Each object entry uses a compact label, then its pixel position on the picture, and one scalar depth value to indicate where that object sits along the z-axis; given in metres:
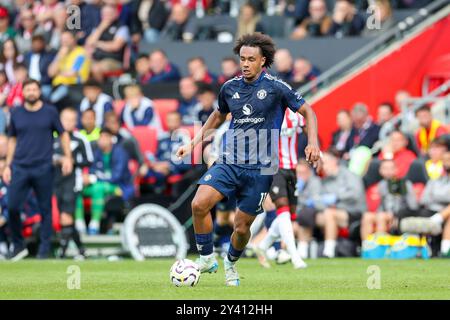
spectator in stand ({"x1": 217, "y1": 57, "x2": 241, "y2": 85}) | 22.64
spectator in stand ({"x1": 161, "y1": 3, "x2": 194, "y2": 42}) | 25.31
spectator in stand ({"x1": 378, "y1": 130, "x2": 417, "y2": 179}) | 20.25
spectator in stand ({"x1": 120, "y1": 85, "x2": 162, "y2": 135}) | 22.47
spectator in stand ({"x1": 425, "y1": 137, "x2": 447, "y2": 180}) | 19.06
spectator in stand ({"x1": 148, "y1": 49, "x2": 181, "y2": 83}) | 23.89
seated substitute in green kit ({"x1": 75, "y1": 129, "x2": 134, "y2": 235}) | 20.67
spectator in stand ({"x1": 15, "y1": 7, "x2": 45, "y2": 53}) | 26.95
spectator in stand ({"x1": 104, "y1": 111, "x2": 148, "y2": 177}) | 21.44
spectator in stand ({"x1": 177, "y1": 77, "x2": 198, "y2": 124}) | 22.47
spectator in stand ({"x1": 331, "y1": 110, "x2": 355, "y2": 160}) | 21.14
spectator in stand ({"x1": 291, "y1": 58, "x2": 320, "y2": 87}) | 22.81
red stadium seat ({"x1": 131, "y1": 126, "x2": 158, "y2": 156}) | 22.34
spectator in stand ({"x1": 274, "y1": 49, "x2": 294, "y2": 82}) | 22.67
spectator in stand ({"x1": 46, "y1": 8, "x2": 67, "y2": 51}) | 25.84
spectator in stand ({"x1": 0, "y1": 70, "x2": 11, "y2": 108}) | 23.60
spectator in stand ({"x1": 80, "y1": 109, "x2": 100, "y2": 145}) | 21.84
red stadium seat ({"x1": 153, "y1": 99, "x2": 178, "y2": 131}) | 23.18
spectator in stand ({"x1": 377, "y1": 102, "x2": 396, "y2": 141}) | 21.19
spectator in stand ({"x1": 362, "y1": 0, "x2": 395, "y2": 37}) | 23.52
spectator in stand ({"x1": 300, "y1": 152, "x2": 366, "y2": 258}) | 19.41
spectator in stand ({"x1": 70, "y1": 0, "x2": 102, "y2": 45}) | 25.49
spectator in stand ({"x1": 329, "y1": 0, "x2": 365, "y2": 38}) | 23.97
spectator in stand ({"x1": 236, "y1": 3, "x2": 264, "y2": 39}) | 23.75
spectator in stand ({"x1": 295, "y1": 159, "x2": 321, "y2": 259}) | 19.66
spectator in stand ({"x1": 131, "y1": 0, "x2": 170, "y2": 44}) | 25.48
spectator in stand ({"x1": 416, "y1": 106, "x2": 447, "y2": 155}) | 20.77
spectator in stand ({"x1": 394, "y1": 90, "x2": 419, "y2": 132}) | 21.47
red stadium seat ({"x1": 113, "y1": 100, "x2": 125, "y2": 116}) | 23.13
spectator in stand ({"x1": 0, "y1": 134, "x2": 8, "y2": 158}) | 21.34
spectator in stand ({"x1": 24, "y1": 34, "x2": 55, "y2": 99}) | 24.48
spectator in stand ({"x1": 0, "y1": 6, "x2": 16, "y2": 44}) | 26.77
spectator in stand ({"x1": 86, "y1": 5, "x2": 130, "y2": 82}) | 24.77
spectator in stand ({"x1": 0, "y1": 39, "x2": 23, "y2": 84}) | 24.41
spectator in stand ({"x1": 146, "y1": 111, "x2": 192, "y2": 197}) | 21.02
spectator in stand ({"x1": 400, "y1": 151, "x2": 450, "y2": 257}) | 18.06
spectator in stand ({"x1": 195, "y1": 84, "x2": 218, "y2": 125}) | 21.02
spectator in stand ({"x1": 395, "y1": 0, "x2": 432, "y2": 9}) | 24.83
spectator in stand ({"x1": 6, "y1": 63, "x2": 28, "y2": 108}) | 23.31
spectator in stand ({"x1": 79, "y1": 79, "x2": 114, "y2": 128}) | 22.78
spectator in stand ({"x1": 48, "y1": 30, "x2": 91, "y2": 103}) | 24.33
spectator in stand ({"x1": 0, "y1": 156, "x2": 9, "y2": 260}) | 20.94
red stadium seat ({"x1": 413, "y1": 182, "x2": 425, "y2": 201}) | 19.54
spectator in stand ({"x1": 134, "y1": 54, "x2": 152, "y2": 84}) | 24.06
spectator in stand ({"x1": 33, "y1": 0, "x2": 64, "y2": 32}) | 26.67
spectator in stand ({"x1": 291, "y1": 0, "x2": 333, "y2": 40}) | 24.14
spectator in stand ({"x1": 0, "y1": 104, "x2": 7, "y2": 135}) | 22.83
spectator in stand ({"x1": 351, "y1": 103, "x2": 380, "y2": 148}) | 21.08
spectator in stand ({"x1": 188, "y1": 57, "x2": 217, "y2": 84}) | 23.12
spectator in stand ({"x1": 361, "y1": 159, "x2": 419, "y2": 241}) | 19.11
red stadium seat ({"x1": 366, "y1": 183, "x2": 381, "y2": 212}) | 20.27
